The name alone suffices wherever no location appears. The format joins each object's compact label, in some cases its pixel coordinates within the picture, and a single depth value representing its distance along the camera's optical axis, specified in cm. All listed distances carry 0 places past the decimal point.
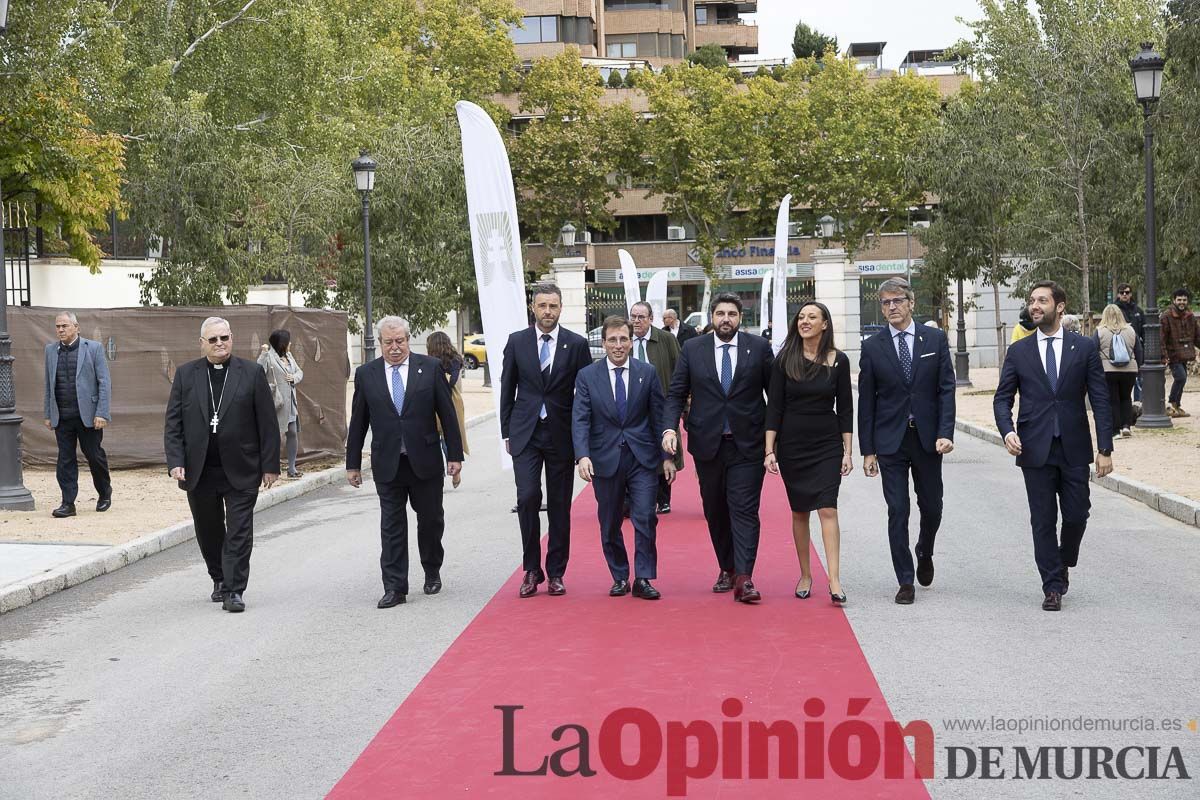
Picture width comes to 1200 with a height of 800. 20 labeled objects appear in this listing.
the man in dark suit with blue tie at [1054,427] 854
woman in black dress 851
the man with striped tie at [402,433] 923
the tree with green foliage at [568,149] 6662
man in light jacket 1370
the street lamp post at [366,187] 2448
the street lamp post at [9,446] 1421
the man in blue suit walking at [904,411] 867
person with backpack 1792
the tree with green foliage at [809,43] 9788
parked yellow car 5514
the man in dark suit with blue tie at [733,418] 878
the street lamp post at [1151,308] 1923
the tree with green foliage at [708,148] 6725
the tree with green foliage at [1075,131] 2864
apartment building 7856
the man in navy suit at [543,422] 921
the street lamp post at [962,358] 3512
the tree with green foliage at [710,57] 8350
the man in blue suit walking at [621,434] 895
